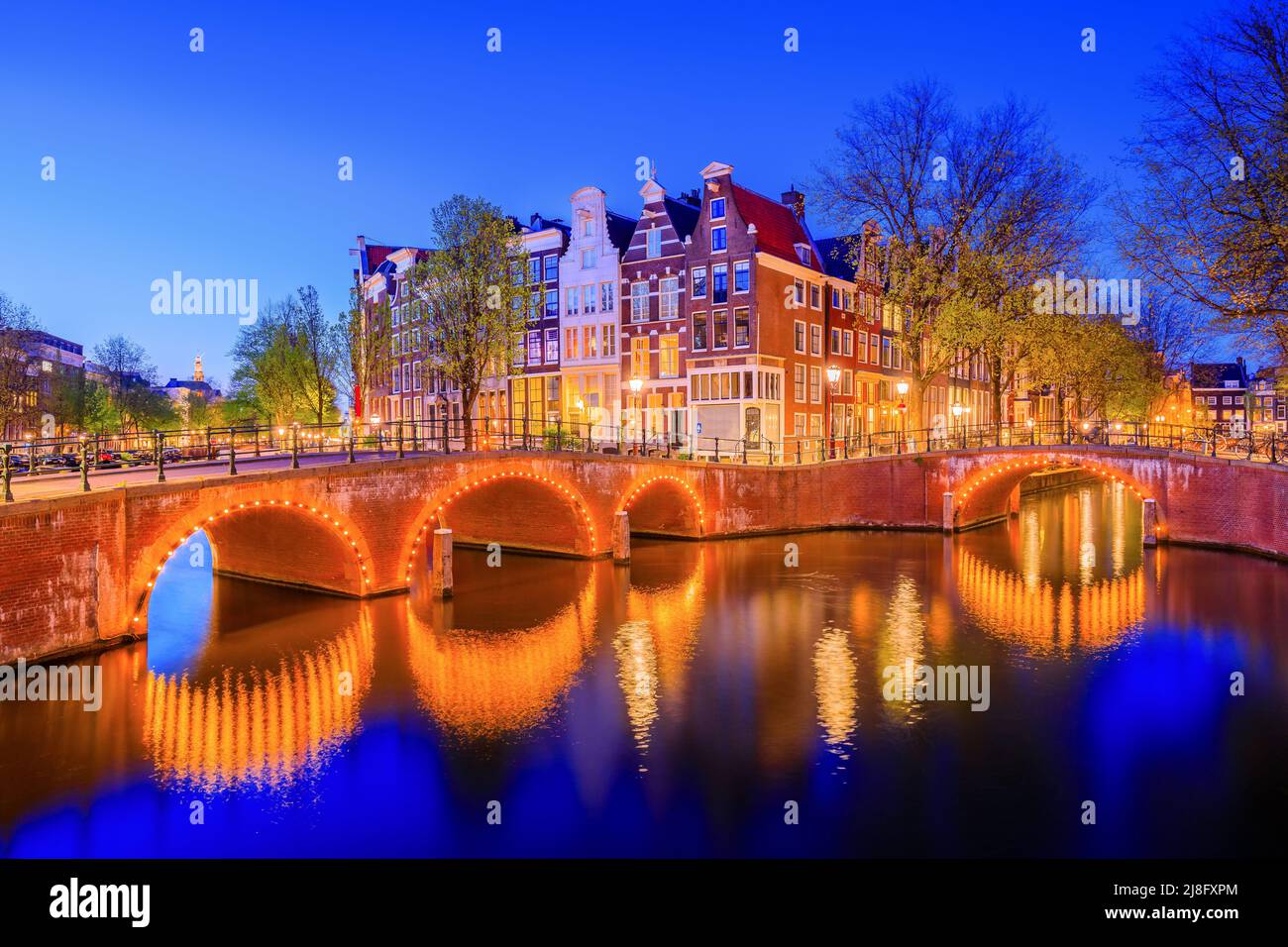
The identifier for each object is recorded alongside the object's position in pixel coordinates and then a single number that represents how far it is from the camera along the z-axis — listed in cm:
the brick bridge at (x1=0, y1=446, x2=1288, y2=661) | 1775
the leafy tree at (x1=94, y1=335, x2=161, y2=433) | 6862
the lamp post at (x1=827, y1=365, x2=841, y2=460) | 4975
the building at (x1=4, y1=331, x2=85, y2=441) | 5585
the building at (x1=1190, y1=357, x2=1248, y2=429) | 13275
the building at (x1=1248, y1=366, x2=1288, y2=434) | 10994
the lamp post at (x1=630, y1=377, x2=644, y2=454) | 3775
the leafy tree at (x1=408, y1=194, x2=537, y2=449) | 3491
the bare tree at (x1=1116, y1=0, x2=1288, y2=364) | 2366
